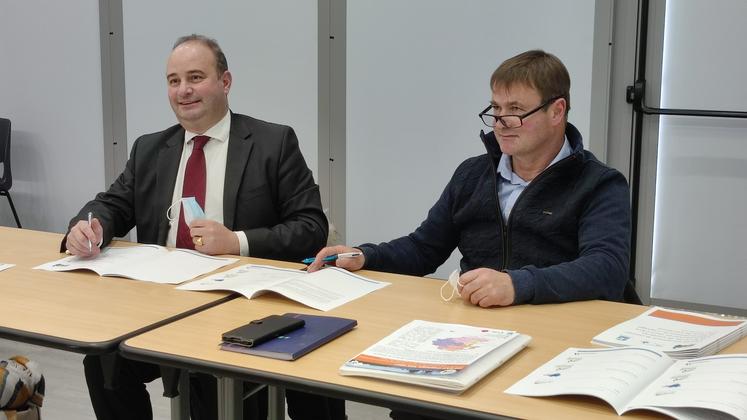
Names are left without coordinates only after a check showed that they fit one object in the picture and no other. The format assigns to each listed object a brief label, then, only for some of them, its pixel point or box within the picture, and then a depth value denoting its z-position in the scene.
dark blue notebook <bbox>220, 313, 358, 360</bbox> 1.57
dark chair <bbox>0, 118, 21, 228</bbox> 5.25
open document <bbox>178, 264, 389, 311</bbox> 1.97
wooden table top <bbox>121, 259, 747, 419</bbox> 1.35
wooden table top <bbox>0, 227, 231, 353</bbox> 1.70
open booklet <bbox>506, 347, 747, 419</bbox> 1.25
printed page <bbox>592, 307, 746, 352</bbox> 1.61
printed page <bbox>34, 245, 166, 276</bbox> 2.28
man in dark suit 2.73
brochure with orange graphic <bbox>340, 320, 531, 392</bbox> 1.41
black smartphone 1.61
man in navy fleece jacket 2.11
